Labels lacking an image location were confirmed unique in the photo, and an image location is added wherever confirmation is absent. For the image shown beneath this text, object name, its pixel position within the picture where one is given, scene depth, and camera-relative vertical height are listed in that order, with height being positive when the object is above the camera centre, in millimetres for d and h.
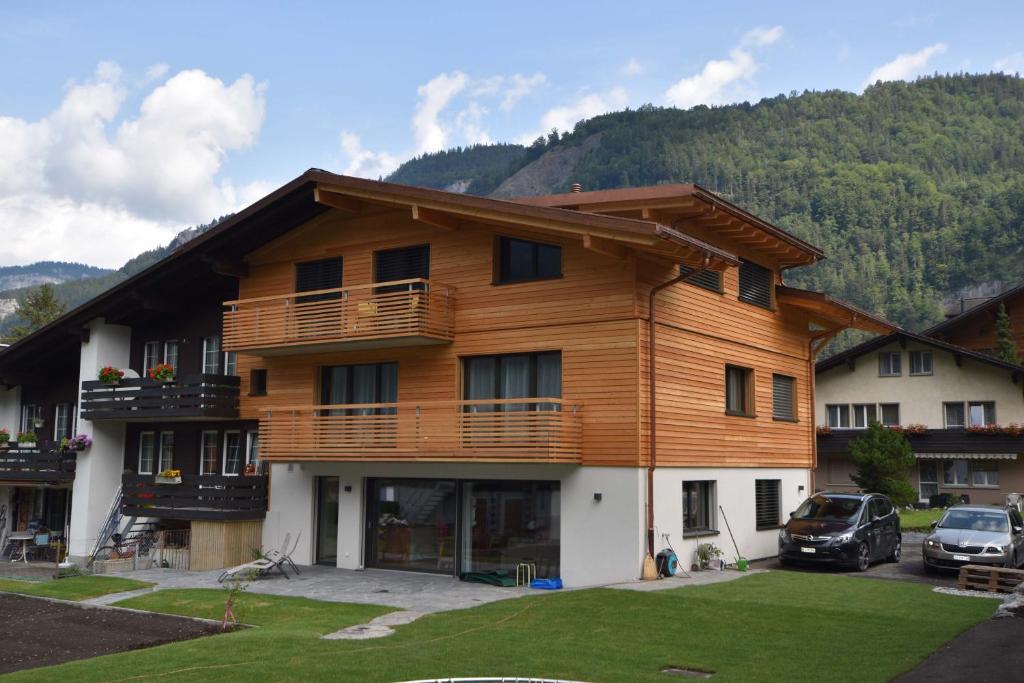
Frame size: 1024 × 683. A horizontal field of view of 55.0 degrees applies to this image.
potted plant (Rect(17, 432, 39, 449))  30703 +792
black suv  21359 -1381
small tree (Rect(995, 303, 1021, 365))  43469 +5820
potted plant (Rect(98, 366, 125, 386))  27188 +2443
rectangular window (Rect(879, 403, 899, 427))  43812 +2472
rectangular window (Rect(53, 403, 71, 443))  32594 +1384
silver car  20125 -1420
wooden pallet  17891 -1966
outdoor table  29141 -2194
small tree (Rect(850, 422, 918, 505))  34656 +269
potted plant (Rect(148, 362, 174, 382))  26359 +2444
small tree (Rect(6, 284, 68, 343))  58219 +9126
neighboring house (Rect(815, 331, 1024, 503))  41125 +2684
